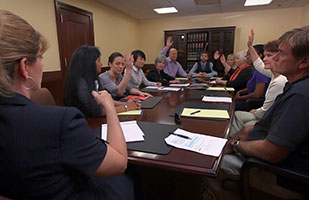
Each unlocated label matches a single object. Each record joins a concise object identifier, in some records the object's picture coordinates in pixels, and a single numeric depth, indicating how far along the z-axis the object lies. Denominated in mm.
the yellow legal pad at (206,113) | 1341
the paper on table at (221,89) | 2498
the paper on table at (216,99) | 1836
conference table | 765
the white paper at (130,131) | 1011
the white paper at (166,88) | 2524
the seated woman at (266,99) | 1766
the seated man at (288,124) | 885
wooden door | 3566
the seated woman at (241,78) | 2887
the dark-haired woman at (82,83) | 1420
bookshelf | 5855
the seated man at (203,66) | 5062
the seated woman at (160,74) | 3435
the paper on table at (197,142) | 875
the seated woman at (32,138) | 554
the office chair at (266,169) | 879
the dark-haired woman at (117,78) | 2222
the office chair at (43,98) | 1559
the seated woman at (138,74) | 2906
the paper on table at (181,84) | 2903
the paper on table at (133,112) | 1480
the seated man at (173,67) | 4211
